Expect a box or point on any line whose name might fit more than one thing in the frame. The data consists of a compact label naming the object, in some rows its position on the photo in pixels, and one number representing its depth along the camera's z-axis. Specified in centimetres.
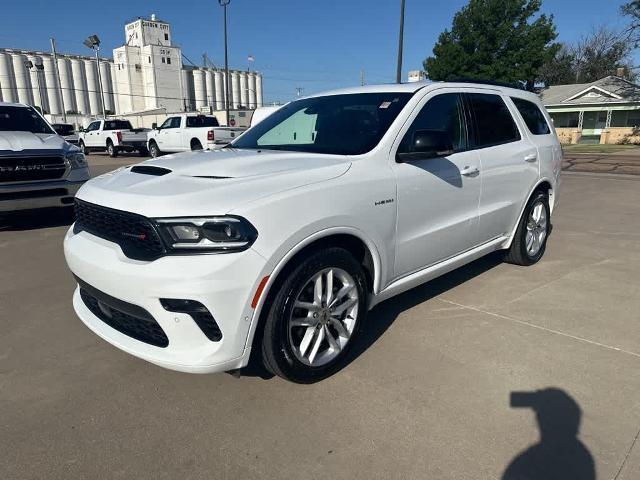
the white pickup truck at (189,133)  1850
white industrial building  8412
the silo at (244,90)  10850
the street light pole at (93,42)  3725
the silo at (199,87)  9844
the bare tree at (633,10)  3266
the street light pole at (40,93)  8512
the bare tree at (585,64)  5816
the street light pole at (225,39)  2692
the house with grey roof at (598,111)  3644
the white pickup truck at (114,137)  2316
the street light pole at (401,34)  1558
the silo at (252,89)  11062
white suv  238
